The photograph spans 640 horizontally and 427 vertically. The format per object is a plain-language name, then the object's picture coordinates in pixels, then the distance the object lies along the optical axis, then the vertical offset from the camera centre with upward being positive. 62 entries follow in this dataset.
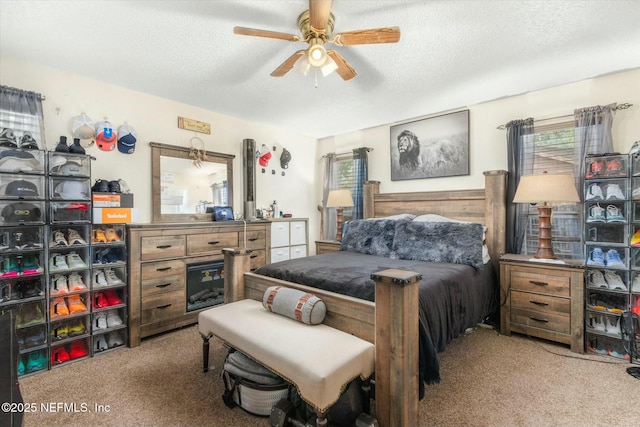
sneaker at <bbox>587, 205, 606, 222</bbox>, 2.53 -0.05
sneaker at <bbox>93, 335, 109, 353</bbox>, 2.60 -1.15
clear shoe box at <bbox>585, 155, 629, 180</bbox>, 2.45 +0.35
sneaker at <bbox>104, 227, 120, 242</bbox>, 2.73 -0.19
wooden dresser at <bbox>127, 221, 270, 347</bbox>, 2.77 -0.53
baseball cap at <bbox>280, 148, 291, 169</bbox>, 4.64 +0.86
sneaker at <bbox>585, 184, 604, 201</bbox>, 2.54 +0.13
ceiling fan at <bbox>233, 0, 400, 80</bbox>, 1.72 +1.10
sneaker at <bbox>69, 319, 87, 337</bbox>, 2.49 -0.97
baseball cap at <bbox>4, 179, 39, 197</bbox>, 2.25 +0.21
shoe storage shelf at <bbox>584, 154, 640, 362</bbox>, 2.41 -0.39
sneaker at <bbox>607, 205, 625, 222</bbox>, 2.47 -0.06
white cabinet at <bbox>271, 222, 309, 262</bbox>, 4.09 -0.39
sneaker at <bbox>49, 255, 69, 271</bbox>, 2.42 -0.40
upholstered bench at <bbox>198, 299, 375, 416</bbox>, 1.34 -0.72
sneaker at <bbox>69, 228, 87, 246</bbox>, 2.53 -0.21
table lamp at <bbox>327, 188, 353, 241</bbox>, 4.17 +0.18
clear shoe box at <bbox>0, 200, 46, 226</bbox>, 2.24 +0.03
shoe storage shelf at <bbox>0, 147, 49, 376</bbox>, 2.24 -0.26
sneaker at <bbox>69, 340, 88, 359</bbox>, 2.49 -1.16
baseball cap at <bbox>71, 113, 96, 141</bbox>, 2.78 +0.83
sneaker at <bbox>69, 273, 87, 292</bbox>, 2.49 -0.59
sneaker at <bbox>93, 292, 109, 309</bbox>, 2.63 -0.78
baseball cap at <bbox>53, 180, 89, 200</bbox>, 2.49 +0.22
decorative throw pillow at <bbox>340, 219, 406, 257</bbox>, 3.23 -0.30
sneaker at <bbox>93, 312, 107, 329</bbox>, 2.59 -0.95
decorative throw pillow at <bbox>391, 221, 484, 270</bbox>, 2.70 -0.32
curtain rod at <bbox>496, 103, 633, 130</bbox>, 2.63 +0.91
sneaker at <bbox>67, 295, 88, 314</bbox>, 2.48 -0.77
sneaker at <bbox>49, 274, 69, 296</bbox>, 2.40 -0.59
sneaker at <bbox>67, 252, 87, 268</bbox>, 2.53 -0.40
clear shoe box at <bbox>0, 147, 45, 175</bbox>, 2.24 +0.43
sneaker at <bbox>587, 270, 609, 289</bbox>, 2.52 -0.62
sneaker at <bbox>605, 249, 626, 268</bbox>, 2.44 -0.44
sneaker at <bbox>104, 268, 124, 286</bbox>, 2.71 -0.60
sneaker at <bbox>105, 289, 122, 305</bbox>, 2.73 -0.78
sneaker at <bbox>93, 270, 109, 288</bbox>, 2.62 -0.58
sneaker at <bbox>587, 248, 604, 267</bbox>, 2.50 -0.43
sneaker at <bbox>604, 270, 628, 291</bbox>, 2.45 -0.62
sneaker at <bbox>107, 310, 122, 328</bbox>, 2.67 -0.96
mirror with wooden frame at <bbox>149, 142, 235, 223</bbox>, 3.34 +0.38
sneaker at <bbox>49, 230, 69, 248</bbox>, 2.43 -0.21
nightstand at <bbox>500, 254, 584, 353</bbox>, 2.52 -0.83
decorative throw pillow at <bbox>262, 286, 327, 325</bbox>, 1.80 -0.60
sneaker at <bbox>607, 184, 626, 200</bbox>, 2.47 +0.13
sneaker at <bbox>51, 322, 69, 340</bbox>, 2.41 -0.97
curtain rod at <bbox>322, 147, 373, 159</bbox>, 4.42 +0.94
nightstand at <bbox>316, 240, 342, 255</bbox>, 4.03 -0.48
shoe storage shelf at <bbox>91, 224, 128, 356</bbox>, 2.61 -0.65
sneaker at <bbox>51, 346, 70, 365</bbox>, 2.38 -1.16
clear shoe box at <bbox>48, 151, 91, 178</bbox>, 2.45 +0.43
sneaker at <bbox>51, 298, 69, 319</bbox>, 2.39 -0.77
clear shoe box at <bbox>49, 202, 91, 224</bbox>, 2.44 +0.02
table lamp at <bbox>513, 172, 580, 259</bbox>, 2.57 +0.12
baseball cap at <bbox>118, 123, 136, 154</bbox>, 3.03 +0.79
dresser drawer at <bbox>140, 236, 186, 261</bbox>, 2.85 -0.34
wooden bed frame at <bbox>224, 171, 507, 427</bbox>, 1.45 -0.63
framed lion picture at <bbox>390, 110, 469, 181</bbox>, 3.57 +0.82
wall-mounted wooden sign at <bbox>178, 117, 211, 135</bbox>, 3.54 +1.09
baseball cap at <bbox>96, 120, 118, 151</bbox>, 2.90 +0.78
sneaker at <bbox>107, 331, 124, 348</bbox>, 2.70 -1.16
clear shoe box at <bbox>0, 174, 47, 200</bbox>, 2.25 +0.23
